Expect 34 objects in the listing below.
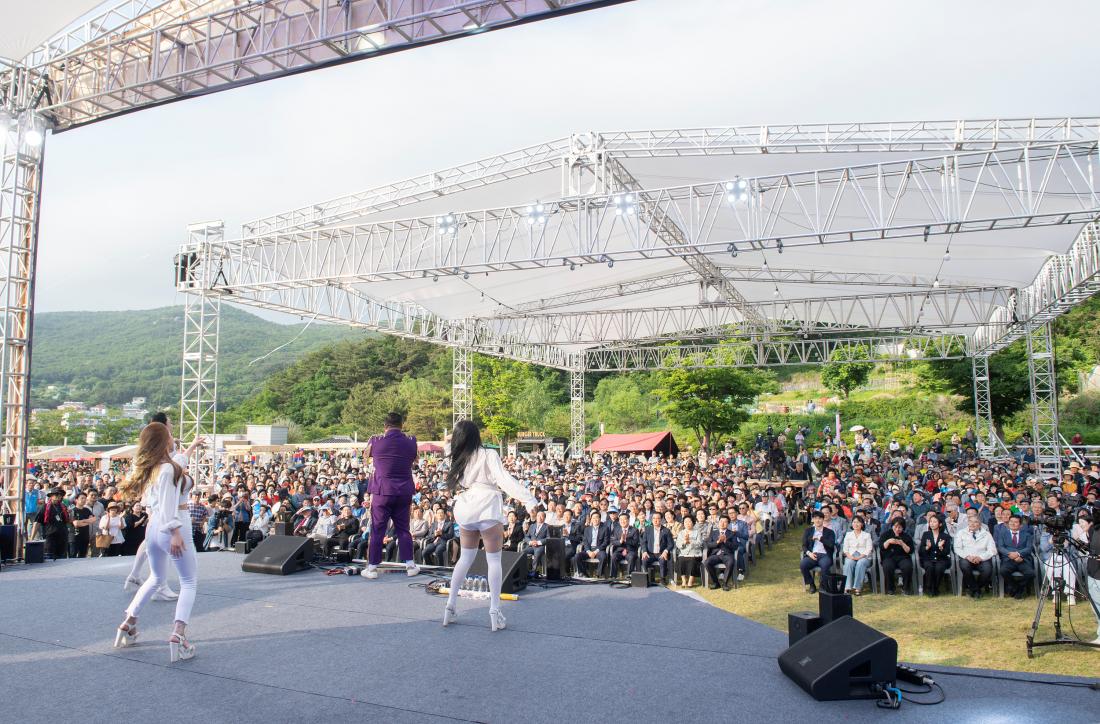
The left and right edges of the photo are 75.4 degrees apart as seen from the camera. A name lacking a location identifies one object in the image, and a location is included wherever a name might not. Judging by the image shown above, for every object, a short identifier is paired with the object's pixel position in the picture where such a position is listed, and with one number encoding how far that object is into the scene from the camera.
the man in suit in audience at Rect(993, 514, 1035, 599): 7.04
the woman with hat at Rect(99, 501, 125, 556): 8.62
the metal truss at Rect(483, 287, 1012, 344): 18.72
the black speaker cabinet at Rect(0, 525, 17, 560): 6.83
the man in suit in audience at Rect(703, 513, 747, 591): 8.30
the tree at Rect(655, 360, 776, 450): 29.28
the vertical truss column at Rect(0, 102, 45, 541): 7.82
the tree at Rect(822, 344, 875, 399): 37.00
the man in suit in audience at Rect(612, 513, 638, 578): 8.35
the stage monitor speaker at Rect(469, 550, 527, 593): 5.23
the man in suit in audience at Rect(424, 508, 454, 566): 8.96
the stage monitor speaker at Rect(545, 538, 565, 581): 6.35
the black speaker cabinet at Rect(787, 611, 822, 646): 3.60
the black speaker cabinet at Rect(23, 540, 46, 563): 6.88
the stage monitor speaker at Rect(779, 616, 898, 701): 3.02
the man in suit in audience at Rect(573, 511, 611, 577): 8.52
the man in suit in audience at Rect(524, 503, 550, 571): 7.99
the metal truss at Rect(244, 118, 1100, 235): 11.63
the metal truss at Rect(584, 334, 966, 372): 22.94
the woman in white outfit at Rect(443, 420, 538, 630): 4.21
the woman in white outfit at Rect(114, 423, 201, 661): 3.70
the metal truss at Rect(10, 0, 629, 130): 6.98
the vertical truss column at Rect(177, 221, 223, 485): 14.79
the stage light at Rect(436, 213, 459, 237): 13.34
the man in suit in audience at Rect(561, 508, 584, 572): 8.71
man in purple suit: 5.81
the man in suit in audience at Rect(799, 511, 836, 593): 7.68
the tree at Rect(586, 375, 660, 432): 39.97
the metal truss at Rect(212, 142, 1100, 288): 10.45
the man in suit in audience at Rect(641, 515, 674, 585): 8.34
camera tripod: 4.46
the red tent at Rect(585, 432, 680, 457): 31.19
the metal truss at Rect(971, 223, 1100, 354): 12.12
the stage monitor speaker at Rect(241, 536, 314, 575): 6.08
